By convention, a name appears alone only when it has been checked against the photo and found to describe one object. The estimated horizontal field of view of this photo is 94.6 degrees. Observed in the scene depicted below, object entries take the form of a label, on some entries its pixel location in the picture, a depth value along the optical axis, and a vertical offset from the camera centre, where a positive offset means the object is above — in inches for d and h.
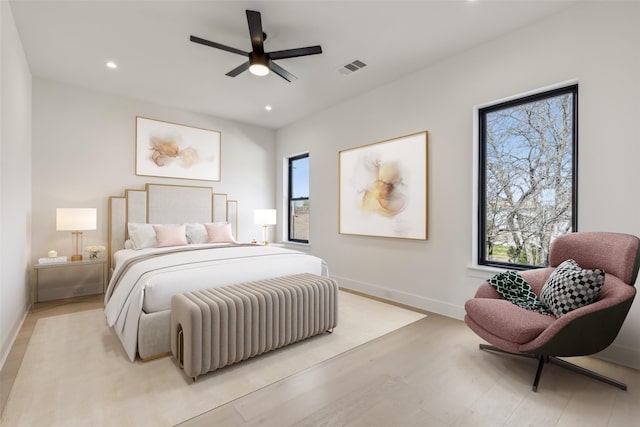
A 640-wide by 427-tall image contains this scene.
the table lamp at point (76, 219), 140.2 -3.6
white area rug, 66.0 -45.2
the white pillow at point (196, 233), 175.2 -12.6
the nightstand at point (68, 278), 145.0 -35.0
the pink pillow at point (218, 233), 178.2 -12.6
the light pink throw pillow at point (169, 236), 158.4 -12.9
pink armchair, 70.4 -26.8
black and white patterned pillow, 76.7 -19.8
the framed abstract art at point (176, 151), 179.8 +39.9
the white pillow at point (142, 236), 157.4 -12.9
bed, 90.0 -18.7
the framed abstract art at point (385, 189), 141.9 +13.3
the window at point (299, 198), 220.2 +11.1
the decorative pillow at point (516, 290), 89.1 -24.1
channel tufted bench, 78.6 -32.2
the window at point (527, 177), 104.1 +14.4
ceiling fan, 97.7 +58.2
